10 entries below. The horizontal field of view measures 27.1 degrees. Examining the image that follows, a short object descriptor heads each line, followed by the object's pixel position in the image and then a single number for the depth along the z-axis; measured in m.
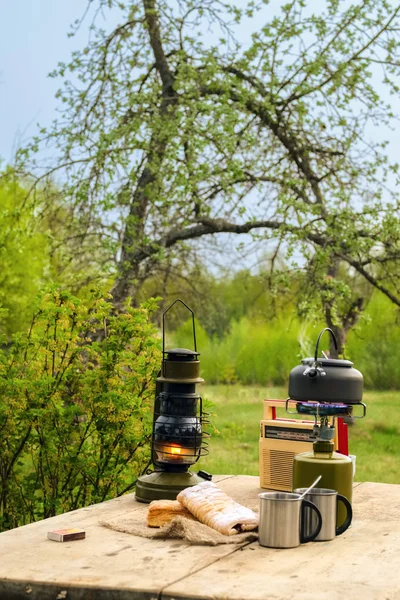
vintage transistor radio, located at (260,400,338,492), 3.21
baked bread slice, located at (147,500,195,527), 2.60
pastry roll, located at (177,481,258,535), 2.50
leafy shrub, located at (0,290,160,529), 4.35
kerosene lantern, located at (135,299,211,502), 3.07
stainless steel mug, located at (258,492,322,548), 2.36
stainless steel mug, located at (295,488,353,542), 2.47
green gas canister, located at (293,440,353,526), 2.66
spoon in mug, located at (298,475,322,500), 2.40
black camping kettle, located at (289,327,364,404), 2.81
